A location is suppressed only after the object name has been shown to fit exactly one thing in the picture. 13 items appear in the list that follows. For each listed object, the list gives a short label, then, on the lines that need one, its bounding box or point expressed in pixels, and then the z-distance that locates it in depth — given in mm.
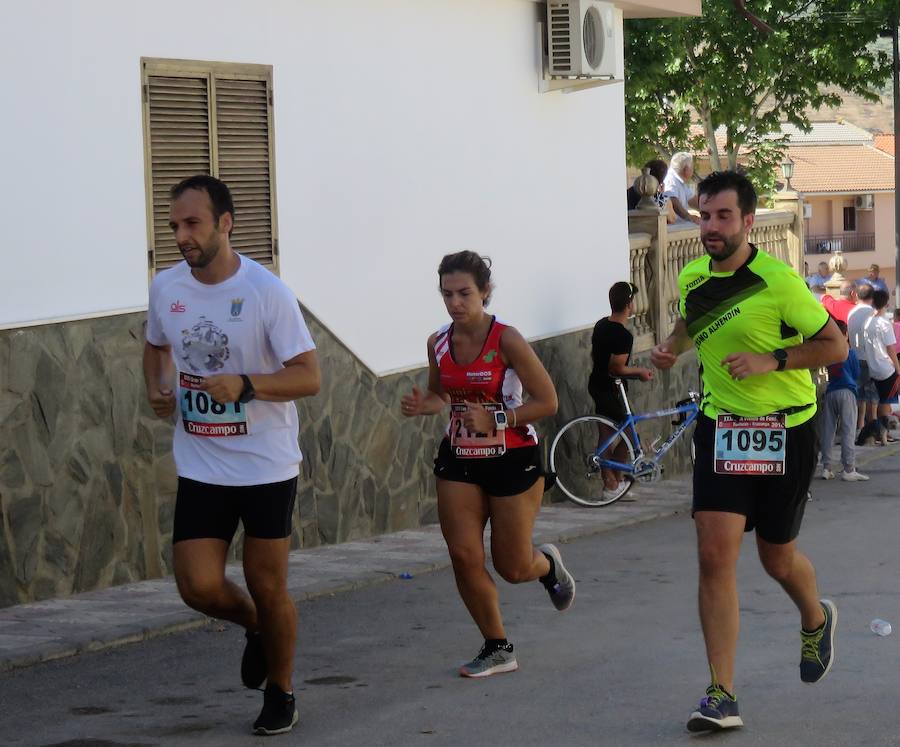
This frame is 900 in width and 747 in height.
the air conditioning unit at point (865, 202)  82875
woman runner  7234
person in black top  14156
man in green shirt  6387
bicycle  14234
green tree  30422
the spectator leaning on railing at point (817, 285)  20797
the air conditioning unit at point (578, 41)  14422
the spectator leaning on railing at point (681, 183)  17672
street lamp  38844
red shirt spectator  19375
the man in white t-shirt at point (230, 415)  6203
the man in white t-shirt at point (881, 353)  18719
